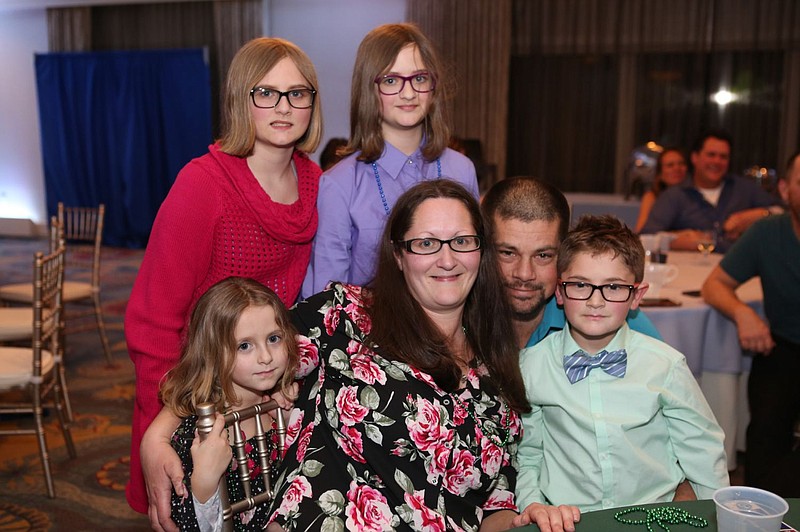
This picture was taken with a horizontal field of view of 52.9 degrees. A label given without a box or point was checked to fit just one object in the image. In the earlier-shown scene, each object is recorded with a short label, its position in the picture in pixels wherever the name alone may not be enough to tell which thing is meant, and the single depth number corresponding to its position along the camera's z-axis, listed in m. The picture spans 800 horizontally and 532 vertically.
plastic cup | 1.16
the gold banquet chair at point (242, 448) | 1.53
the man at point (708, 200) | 4.75
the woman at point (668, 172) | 5.68
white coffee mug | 3.31
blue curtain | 10.18
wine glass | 4.14
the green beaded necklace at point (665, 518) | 1.29
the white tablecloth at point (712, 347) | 3.15
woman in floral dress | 1.57
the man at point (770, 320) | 3.09
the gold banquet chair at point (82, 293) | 5.02
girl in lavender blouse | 2.12
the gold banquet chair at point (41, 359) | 3.40
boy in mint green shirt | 1.69
